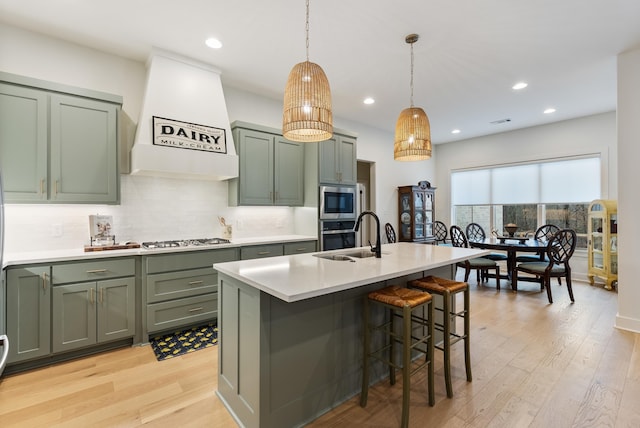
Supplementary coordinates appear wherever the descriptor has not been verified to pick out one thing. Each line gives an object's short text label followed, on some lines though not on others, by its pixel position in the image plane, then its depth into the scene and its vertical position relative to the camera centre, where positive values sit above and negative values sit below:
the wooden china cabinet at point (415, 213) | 6.16 +0.05
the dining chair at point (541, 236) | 4.80 -0.38
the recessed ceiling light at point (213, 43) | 2.93 +1.73
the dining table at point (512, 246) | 4.31 -0.46
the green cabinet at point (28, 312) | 2.28 -0.76
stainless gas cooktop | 3.04 -0.30
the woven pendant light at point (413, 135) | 2.56 +0.70
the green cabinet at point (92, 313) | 2.46 -0.85
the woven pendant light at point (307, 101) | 1.85 +0.72
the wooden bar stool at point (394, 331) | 1.74 -0.76
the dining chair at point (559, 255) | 4.14 -0.56
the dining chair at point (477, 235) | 5.07 -0.40
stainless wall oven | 4.17 -0.28
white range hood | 2.95 +1.10
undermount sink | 2.55 -0.35
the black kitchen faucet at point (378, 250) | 2.46 -0.29
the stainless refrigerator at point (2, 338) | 1.81 -0.78
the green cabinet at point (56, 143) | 2.44 +0.64
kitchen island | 1.61 -0.72
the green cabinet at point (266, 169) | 3.73 +0.62
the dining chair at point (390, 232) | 5.99 -0.33
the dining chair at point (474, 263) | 4.70 -0.76
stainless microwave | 4.18 +0.19
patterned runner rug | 2.71 -1.24
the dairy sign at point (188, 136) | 2.99 +0.85
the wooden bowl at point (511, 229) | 4.99 -0.23
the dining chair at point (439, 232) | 6.68 -0.38
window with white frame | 5.40 +0.43
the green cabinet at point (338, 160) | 4.23 +0.82
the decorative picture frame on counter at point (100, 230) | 2.92 -0.15
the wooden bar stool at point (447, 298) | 2.04 -0.58
